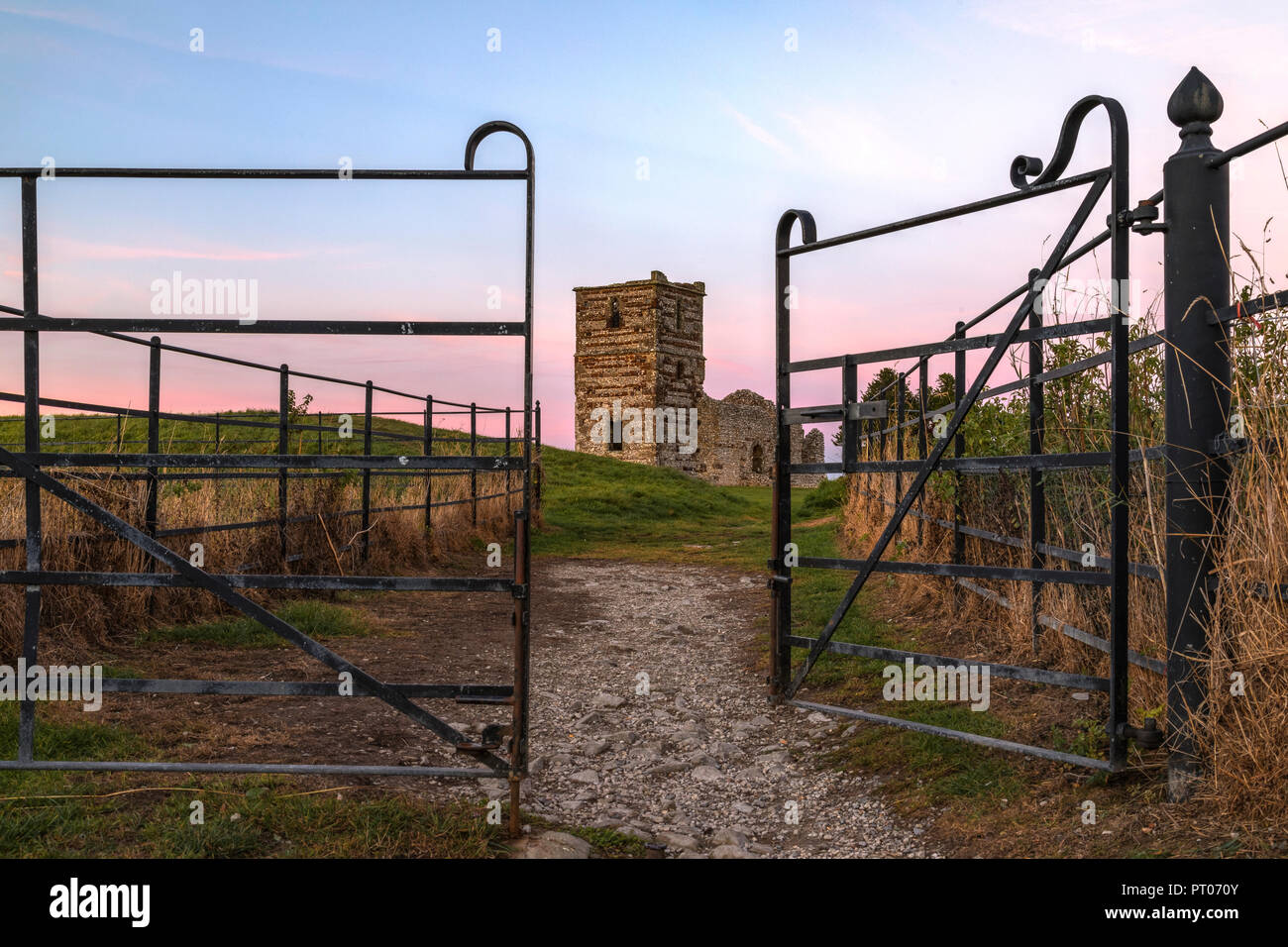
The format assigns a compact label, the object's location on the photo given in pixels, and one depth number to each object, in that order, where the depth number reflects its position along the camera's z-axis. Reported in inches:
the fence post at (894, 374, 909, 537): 300.2
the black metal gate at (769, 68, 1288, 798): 126.5
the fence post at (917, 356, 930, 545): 291.1
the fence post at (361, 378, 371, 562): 389.7
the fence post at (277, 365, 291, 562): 331.0
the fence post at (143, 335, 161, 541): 268.8
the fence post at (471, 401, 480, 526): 540.2
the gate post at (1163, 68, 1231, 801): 126.2
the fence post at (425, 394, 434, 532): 466.3
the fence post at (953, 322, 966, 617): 253.3
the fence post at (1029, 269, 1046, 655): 204.5
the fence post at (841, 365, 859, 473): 197.2
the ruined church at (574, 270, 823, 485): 1430.9
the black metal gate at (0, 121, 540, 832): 128.3
